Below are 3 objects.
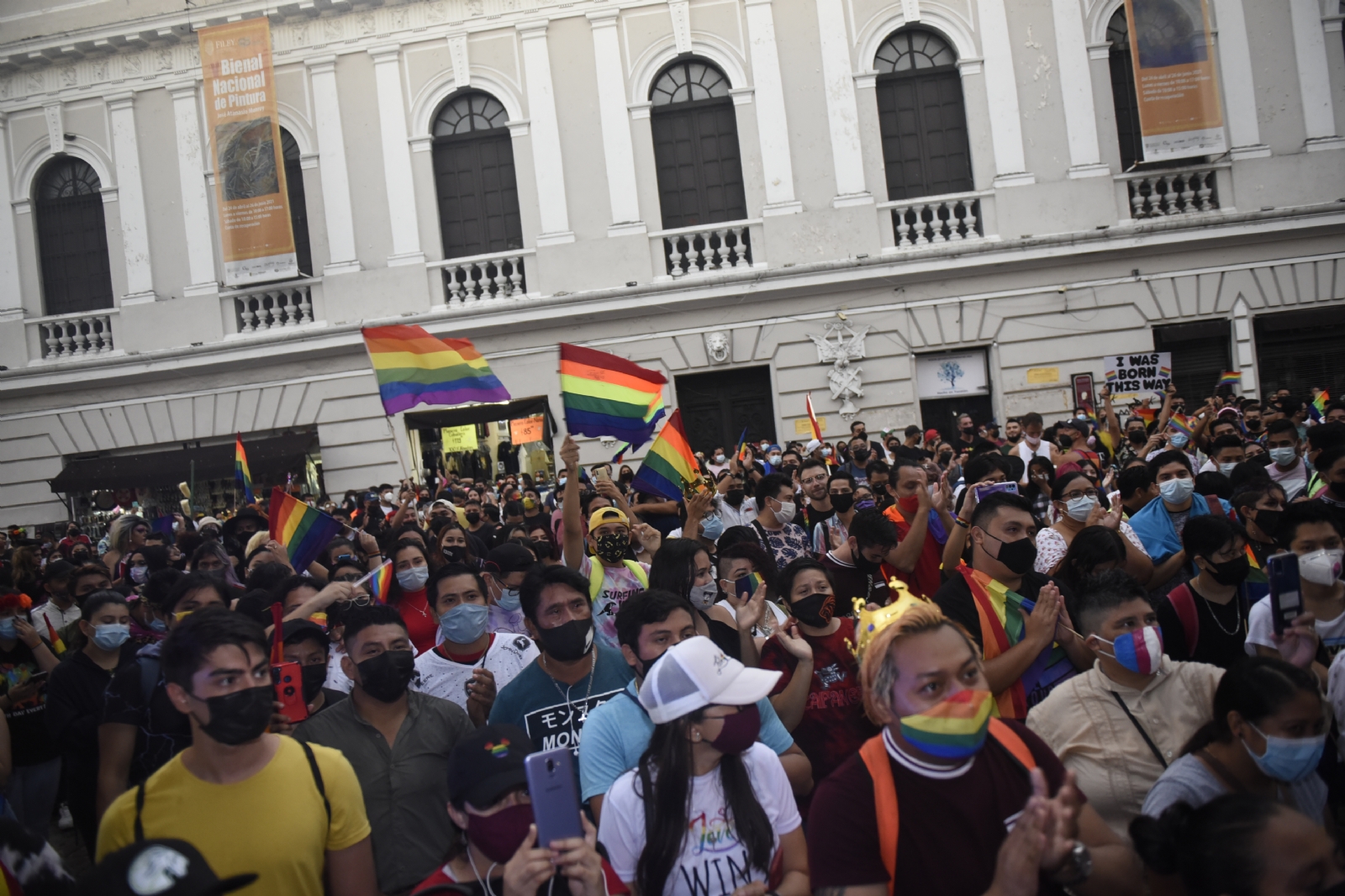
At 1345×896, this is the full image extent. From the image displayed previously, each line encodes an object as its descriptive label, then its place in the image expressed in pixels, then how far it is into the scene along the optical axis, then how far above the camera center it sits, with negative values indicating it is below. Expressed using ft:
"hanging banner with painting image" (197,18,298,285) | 60.18 +20.81
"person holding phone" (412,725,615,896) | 9.93 -3.24
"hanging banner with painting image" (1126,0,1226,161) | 56.70 +17.34
